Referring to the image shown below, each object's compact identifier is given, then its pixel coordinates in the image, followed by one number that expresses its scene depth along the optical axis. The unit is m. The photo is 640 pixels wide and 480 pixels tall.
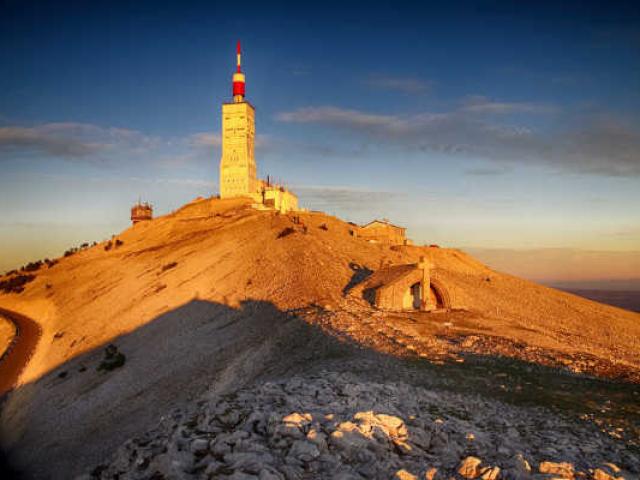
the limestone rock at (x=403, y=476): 10.31
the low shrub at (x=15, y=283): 88.69
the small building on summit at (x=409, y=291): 39.84
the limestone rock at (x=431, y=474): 10.54
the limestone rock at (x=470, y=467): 10.80
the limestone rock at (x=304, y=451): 10.74
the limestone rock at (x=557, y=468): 11.33
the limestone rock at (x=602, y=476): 11.24
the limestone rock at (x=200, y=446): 11.12
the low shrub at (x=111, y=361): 39.81
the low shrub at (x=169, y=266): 68.56
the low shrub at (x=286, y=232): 63.04
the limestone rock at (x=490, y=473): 10.67
